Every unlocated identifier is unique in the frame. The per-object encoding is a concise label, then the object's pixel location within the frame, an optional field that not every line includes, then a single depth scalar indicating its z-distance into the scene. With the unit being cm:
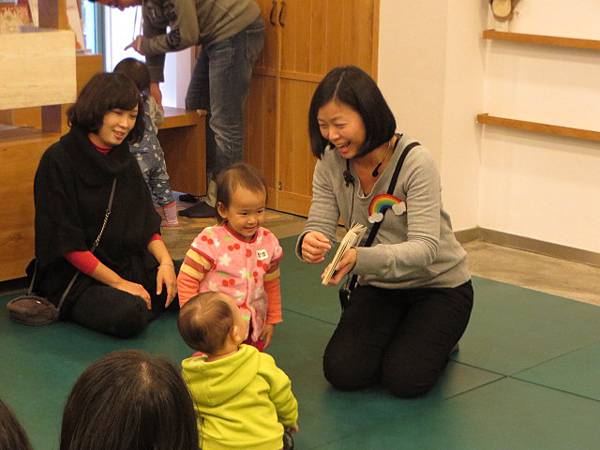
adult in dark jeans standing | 525
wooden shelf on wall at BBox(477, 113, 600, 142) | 467
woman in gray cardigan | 312
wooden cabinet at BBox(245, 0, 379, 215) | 509
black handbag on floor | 379
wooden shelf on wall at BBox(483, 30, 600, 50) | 457
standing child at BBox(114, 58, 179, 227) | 512
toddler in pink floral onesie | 311
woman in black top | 367
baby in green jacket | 251
